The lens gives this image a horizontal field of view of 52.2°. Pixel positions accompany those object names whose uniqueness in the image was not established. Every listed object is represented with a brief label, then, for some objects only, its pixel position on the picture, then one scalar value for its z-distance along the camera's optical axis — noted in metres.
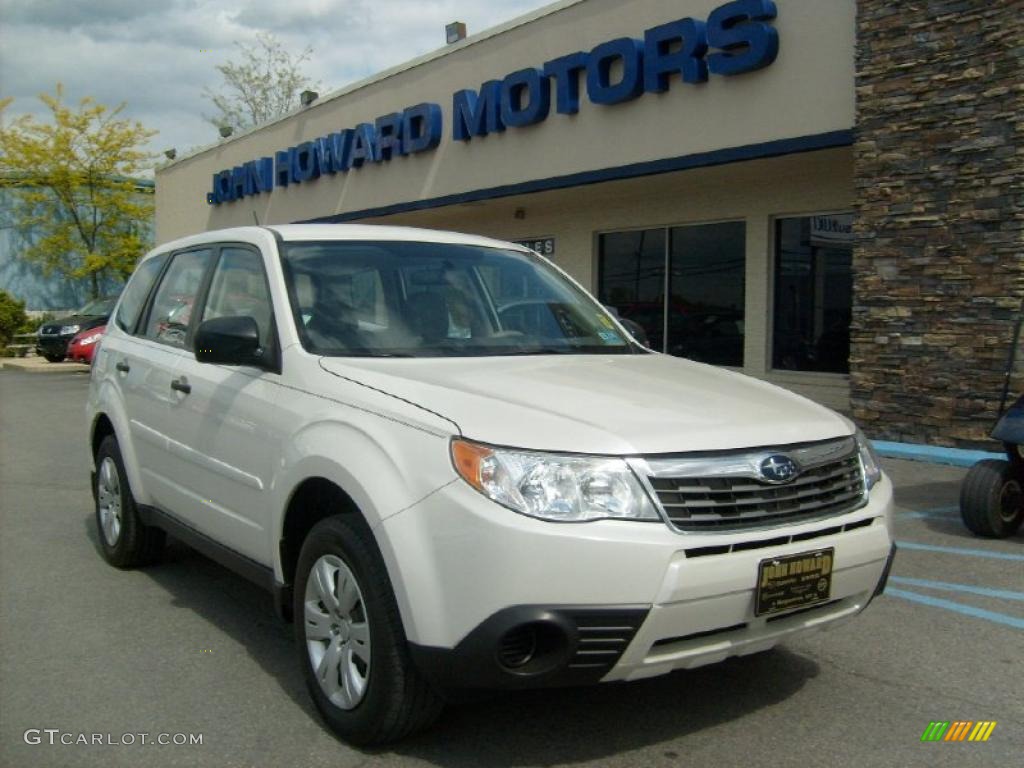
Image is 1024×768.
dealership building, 9.55
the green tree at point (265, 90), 46.41
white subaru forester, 3.01
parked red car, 22.98
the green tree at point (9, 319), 30.80
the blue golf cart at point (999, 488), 6.39
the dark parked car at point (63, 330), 25.28
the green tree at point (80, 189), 33.75
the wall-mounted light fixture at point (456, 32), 17.78
